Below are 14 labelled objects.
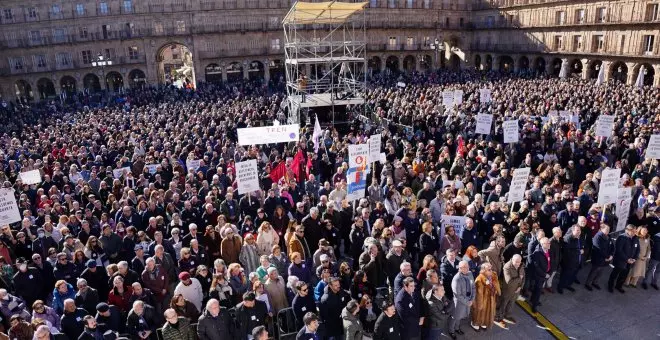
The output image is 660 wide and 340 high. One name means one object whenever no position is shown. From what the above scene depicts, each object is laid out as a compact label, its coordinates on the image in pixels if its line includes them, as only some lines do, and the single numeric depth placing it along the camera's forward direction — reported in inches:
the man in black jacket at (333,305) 263.3
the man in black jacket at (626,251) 335.3
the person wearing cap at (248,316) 256.8
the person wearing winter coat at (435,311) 267.6
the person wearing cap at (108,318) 256.7
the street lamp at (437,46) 1937.4
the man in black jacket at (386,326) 247.0
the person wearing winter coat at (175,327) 241.0
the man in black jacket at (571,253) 333.1
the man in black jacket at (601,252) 340.8
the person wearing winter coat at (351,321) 244.2
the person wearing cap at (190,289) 277.1
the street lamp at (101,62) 1764.9
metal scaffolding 767.1
